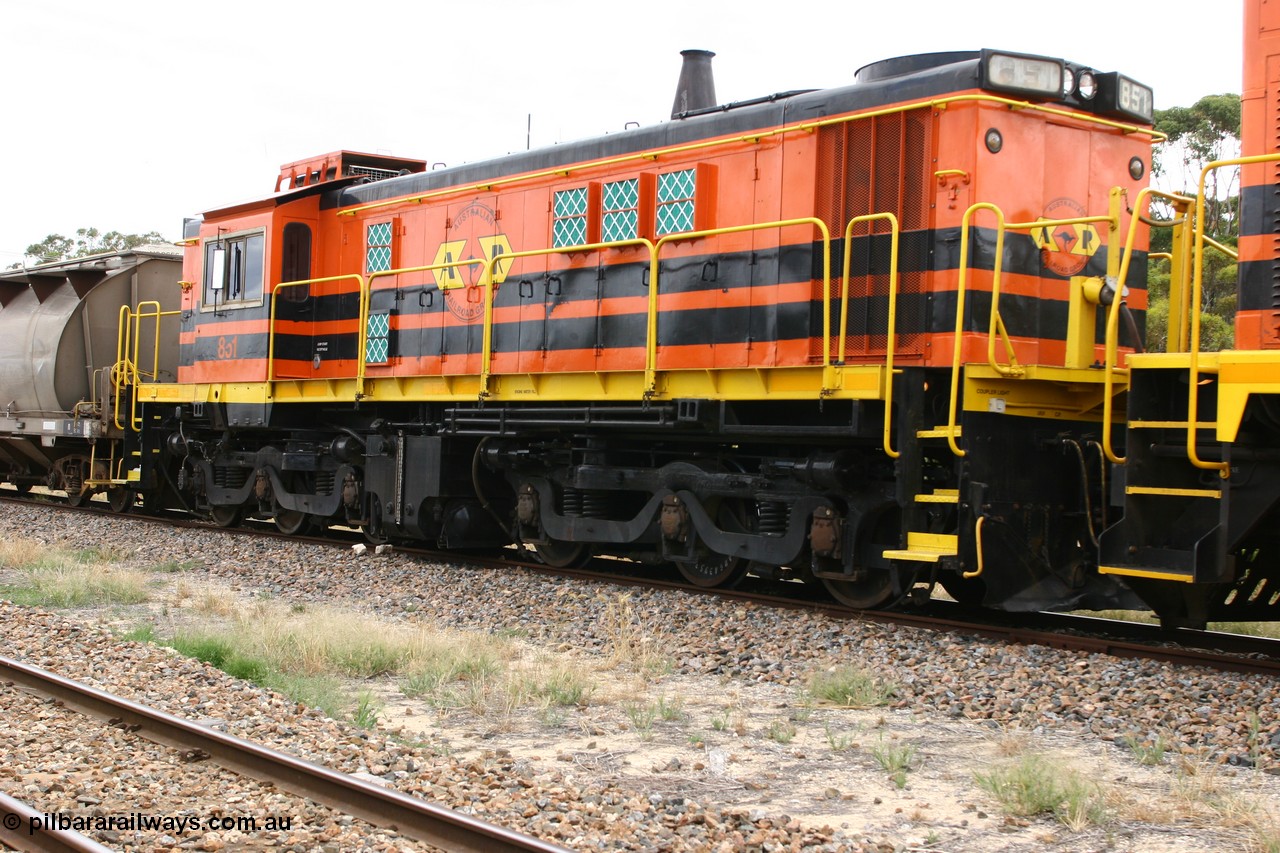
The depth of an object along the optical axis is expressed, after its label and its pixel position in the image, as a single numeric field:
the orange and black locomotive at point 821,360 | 8.36
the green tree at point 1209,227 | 23.53
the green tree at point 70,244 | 66.06
